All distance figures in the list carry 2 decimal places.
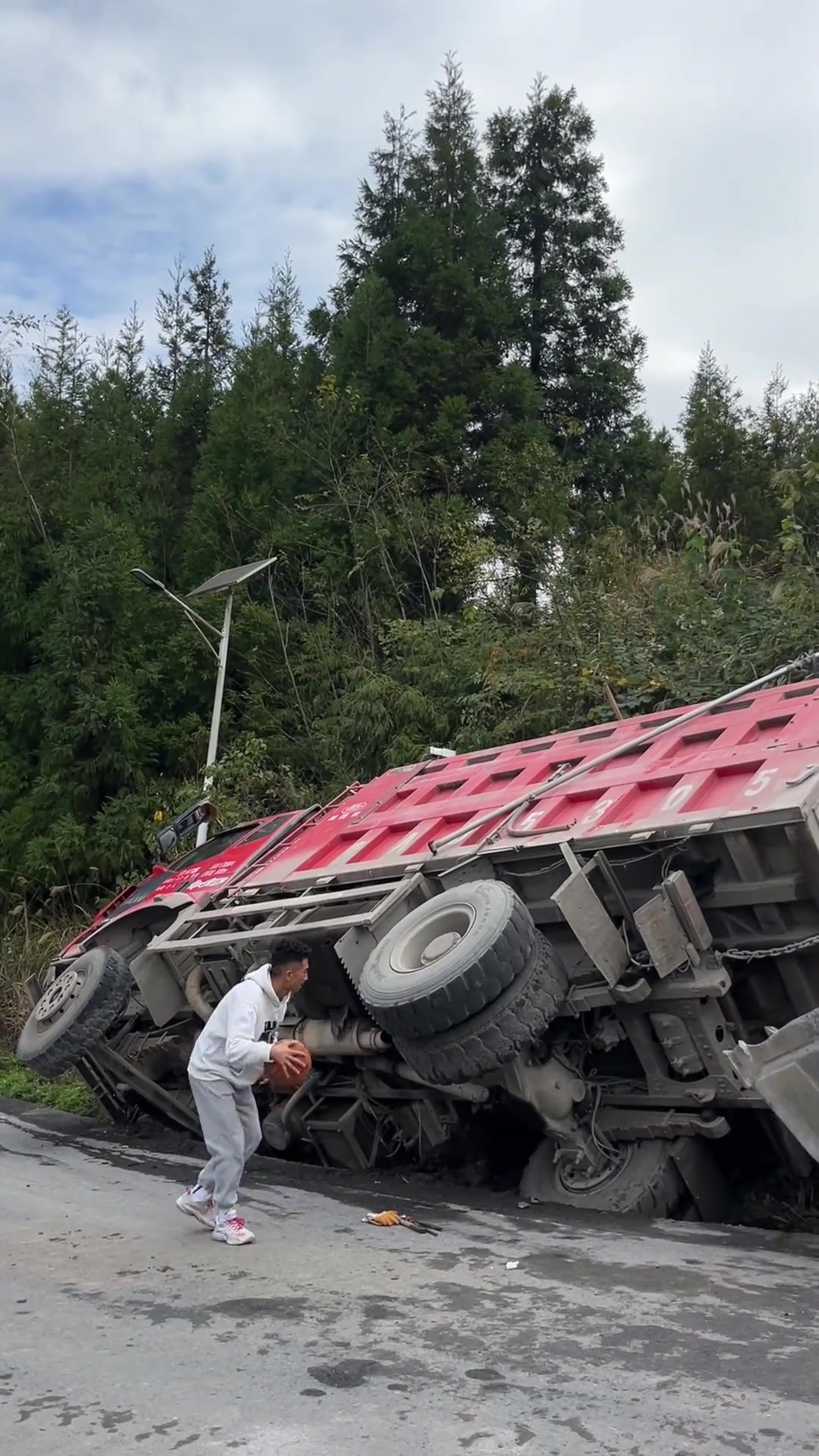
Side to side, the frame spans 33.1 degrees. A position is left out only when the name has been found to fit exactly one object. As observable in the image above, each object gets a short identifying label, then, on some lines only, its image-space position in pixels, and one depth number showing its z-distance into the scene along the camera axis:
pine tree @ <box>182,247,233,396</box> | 27.92
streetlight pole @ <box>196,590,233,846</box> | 16.08
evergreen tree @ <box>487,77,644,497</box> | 24.73
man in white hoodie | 5.50
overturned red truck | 5.54
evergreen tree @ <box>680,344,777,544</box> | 21.50
